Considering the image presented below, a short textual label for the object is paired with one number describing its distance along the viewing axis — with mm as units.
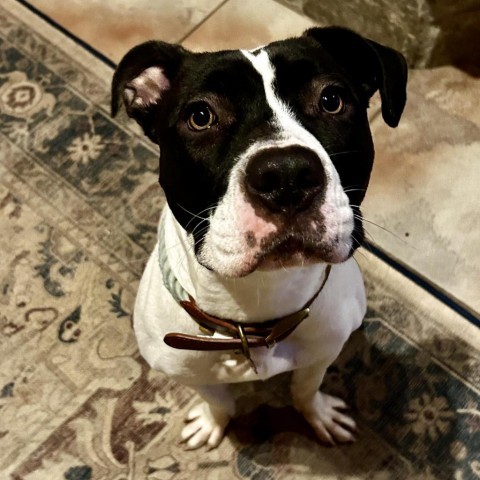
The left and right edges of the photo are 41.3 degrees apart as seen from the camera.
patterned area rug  1640
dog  896
